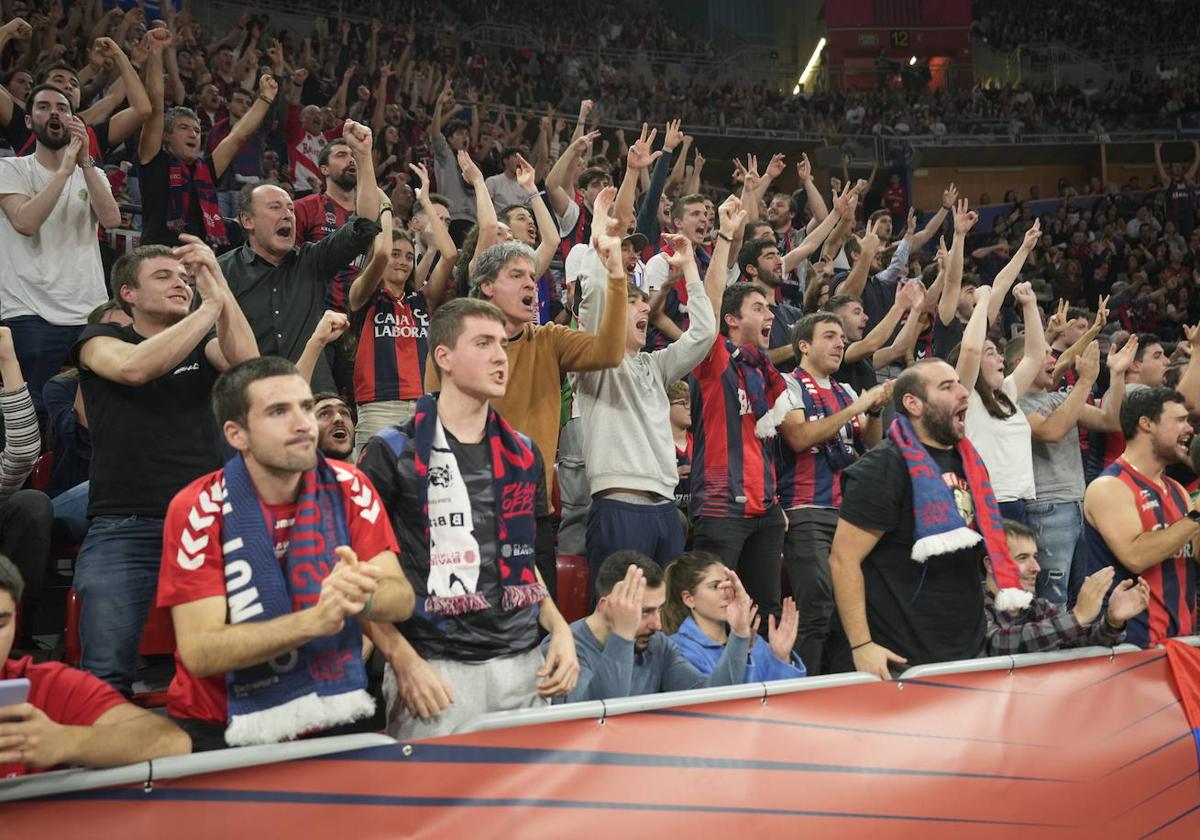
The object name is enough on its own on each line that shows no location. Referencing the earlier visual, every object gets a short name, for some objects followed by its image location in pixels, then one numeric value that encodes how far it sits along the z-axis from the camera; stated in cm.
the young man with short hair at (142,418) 356
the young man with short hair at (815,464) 540
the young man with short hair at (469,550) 318
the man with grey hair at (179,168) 609
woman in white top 623
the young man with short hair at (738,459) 519
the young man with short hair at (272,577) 261
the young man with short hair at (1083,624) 409
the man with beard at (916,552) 406
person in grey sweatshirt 480
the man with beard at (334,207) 634
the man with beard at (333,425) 470
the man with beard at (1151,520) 460
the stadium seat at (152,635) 381
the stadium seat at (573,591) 515
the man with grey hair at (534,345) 436
